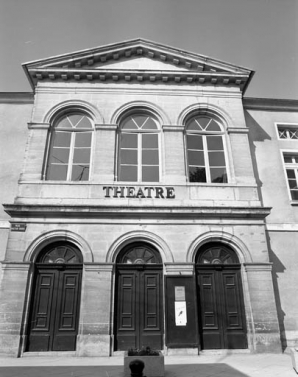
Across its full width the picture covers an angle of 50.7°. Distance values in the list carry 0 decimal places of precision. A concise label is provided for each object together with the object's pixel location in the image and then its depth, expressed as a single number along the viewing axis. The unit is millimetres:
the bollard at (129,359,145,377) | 5430
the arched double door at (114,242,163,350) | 9562
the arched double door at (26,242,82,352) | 9453
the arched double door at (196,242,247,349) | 9742
